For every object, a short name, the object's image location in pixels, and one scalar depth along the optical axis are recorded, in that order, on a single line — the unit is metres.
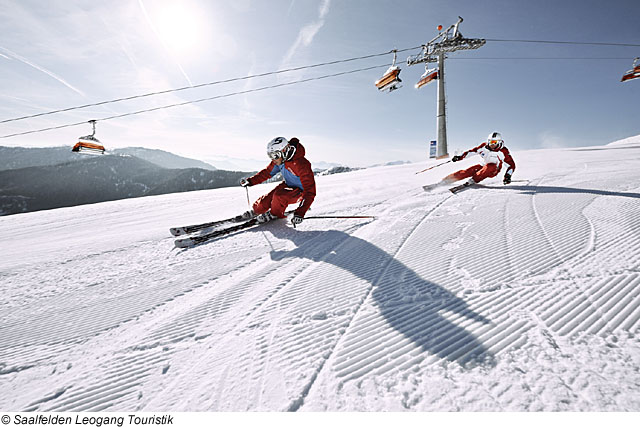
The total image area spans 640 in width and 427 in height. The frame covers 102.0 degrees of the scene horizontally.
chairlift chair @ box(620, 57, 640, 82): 15.76
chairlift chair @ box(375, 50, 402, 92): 14.04
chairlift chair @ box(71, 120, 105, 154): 10.11
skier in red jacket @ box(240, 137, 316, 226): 4.11
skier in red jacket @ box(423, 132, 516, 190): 6.34
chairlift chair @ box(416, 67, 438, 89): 18.58
